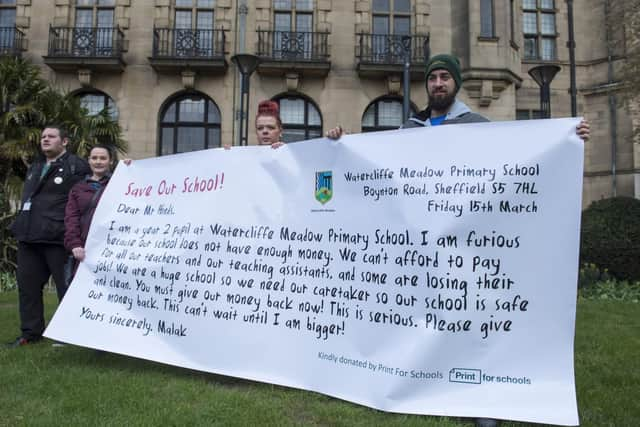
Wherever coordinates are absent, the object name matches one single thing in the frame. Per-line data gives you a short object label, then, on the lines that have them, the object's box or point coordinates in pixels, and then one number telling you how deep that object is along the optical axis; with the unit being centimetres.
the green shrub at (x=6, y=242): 1098
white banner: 261
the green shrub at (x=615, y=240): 1042
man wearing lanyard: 455
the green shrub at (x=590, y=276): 995
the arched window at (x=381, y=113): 1809
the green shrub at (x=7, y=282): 981
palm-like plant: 1105
